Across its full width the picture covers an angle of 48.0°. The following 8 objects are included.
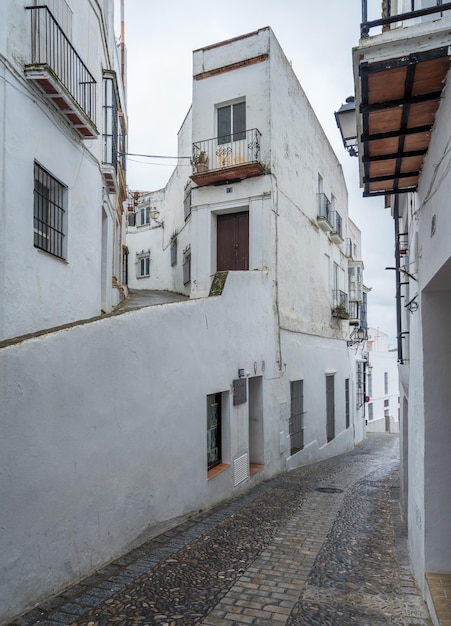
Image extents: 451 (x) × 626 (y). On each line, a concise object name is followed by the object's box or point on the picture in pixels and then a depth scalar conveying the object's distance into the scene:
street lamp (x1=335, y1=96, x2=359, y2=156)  6.05
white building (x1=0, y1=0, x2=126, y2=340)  6.38
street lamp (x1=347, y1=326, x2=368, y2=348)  20.29
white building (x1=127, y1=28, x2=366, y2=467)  12.73
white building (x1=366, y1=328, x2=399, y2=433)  31.42
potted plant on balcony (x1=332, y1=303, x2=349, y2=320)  17.78
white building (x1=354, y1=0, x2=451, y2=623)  3.64
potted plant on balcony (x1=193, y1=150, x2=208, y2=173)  13.59
